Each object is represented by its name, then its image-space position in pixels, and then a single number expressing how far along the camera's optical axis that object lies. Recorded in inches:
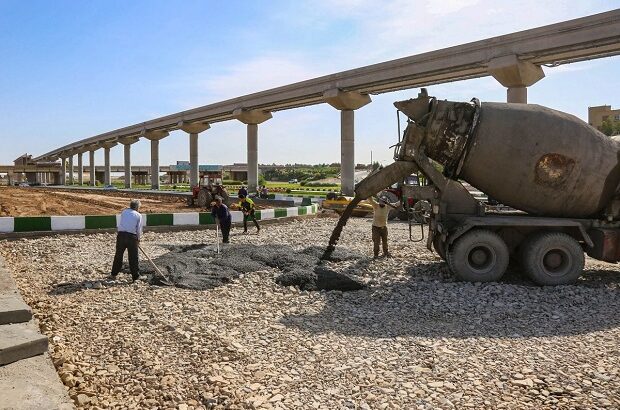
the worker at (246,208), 653.3
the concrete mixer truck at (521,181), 363.3
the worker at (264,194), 1475.1
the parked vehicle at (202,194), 1013.2
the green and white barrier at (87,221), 573.0
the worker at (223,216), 553.6
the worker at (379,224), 464.8
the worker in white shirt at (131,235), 364.2
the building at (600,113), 3207.2
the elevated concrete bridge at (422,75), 843.4
